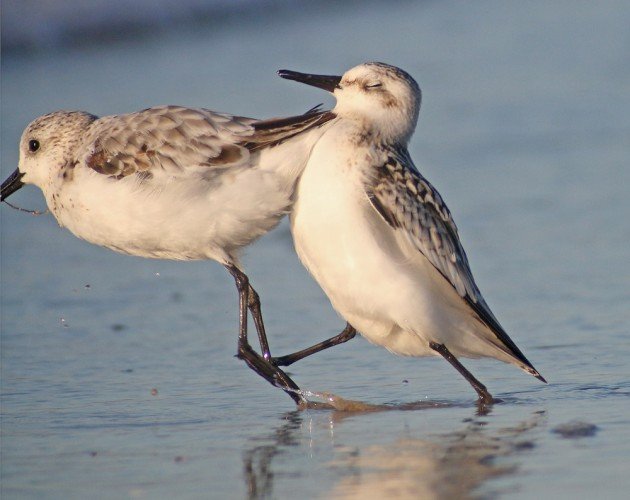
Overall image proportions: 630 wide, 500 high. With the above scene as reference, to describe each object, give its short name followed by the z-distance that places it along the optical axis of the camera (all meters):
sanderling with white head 13.58
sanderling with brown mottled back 13.32
